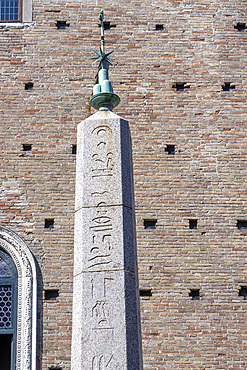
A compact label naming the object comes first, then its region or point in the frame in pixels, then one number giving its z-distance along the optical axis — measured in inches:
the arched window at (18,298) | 507.2
